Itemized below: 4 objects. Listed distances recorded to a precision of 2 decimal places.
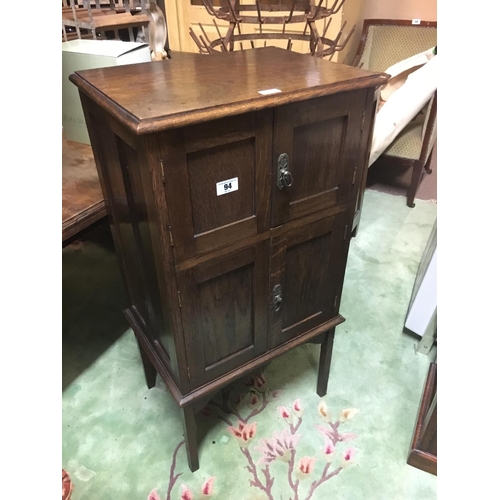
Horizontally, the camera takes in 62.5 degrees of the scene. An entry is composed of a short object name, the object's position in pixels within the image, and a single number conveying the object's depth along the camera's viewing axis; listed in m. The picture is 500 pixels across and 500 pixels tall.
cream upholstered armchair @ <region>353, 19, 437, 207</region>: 2.33
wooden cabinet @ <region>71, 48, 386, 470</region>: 0.71
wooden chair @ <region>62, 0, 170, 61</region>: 1.57
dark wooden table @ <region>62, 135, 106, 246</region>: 1.21
